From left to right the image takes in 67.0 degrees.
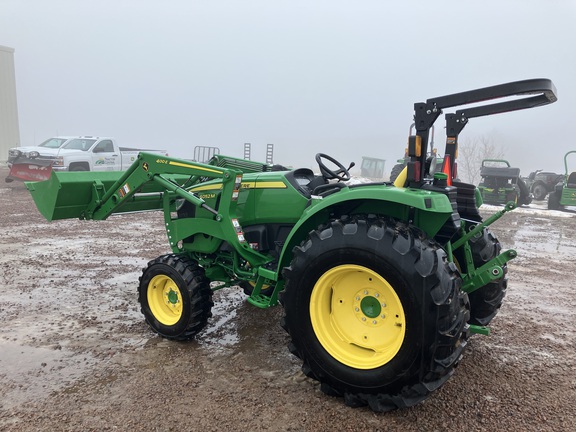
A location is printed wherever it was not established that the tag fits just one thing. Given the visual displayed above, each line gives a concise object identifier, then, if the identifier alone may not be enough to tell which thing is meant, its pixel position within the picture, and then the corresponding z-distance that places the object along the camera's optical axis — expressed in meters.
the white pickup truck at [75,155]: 14.05
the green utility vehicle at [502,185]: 16.17
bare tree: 48.51
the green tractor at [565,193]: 15.32
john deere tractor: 2.53
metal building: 31.73
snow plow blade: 13.96
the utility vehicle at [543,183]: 19.12
